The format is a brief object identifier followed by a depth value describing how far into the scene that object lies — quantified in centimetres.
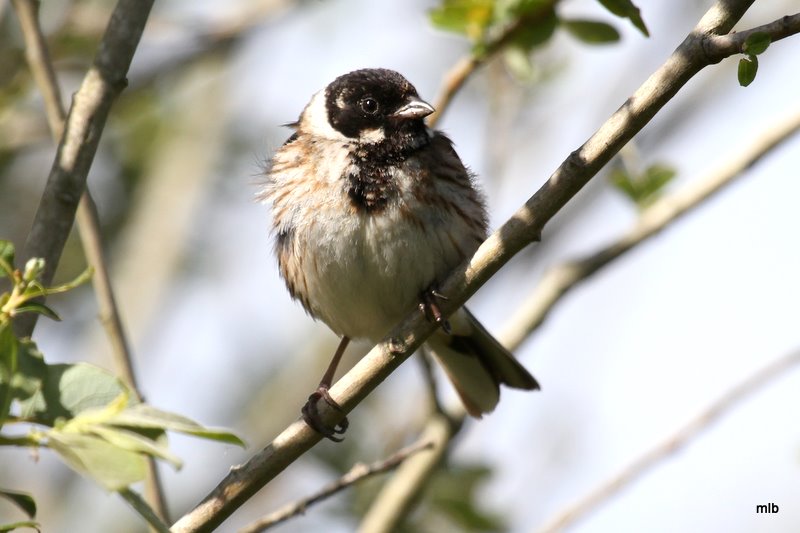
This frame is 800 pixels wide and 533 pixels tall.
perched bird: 835
